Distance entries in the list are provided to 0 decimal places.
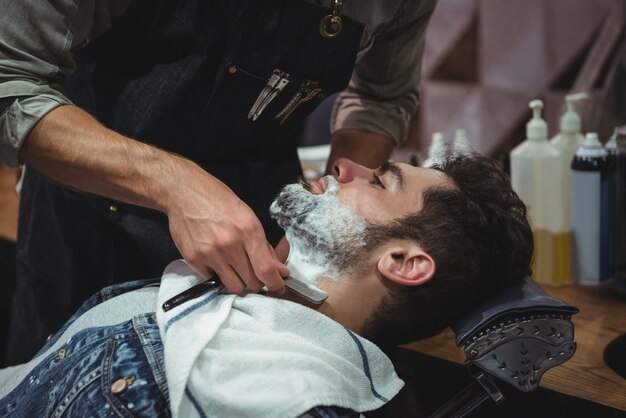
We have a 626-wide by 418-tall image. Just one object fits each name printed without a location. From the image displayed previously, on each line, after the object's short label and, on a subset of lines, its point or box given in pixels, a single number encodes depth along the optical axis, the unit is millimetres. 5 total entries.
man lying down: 1246
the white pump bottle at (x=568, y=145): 2027
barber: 1334
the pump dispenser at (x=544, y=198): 2020
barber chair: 1374
